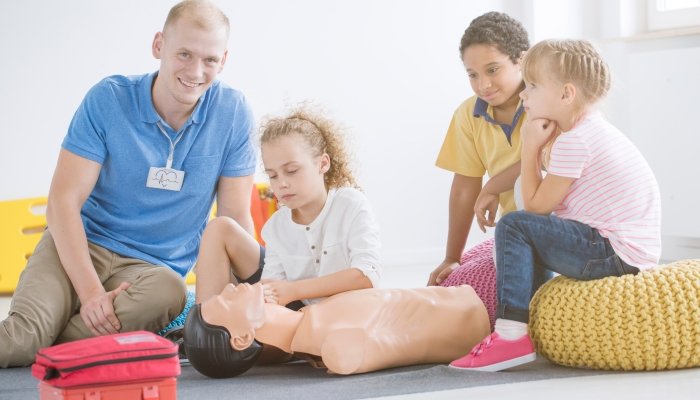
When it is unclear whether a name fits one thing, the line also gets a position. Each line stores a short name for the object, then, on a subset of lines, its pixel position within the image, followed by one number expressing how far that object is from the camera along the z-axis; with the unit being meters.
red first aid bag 2.70
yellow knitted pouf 3.00
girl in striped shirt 3.06
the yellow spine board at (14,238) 4.87
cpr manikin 3.02
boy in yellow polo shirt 3.55
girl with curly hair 3.28
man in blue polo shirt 3.36
